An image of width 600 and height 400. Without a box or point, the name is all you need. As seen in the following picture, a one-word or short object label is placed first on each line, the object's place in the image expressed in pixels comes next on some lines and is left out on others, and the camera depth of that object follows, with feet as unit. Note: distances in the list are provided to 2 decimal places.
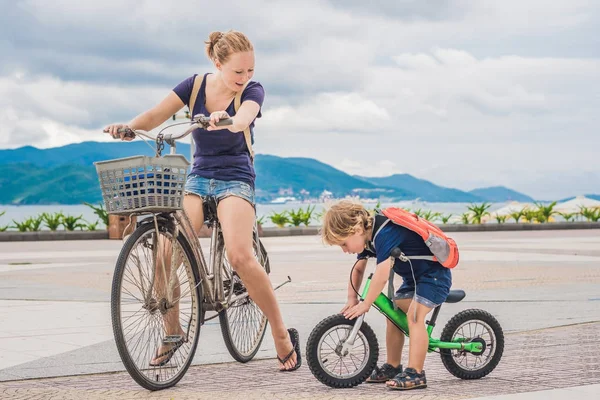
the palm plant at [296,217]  100.37
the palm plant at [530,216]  114.21
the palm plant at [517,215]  112.43
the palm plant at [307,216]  100.83
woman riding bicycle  17.10
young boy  16.25
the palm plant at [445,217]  108.78
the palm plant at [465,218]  110.63
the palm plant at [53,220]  89.92
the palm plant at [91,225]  89.66
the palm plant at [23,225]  89.40
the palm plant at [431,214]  109.70
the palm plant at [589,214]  115.65
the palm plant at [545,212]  113.50
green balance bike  16.43
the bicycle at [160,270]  15.08
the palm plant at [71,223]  90.17
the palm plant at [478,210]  108.37
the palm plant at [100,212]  89.97
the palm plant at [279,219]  99.37
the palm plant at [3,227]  88.43
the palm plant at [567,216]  114.21
